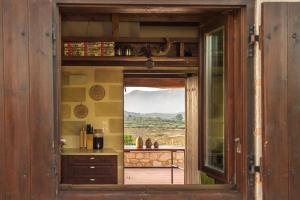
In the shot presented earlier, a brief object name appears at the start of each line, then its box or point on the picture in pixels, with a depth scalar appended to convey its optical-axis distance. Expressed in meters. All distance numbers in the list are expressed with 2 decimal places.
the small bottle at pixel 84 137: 6.64
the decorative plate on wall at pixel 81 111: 6.71
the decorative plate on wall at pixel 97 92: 6.72
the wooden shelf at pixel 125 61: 6.27
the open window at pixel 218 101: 3.22
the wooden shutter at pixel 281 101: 2.92
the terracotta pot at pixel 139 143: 10.07
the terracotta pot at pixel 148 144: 10.09
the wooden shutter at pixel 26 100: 2.85
